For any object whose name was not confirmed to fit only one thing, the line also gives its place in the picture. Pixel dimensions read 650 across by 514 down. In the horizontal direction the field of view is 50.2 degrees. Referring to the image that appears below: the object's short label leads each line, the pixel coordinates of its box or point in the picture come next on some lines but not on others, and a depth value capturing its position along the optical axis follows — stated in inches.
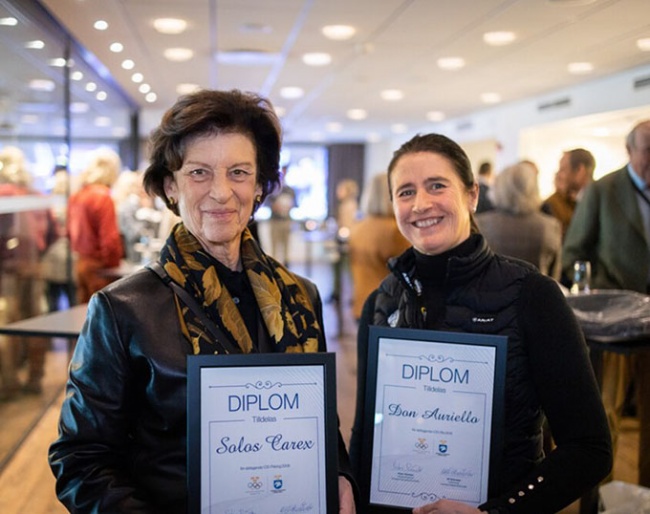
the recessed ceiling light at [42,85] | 191.9
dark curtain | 759.1
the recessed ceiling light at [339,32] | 232.5
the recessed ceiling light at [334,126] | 587.3
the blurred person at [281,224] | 538.0
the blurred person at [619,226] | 149.6
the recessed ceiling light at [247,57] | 280.8
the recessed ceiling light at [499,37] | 239.3
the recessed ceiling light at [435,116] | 497.8
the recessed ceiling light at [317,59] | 282.7
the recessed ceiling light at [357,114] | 496.3
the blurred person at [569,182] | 207.3
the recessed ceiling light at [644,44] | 250.0
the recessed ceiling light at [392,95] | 389.1
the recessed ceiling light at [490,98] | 400.2
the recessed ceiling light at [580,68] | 299.9
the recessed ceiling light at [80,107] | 312.7
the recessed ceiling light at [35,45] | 187.5
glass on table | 135.0
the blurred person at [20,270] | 164.4
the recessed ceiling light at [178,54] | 276.1
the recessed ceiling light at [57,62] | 218.4
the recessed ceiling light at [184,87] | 370.0
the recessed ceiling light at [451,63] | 289.0
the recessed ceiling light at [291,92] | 387.5
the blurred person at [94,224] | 231.8
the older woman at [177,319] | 51.8
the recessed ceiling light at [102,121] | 468.2
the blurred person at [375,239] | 202.7
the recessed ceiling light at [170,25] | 225.1
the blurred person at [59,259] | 214.8
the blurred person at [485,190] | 235.0
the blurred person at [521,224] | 166.9
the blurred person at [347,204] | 500.7
